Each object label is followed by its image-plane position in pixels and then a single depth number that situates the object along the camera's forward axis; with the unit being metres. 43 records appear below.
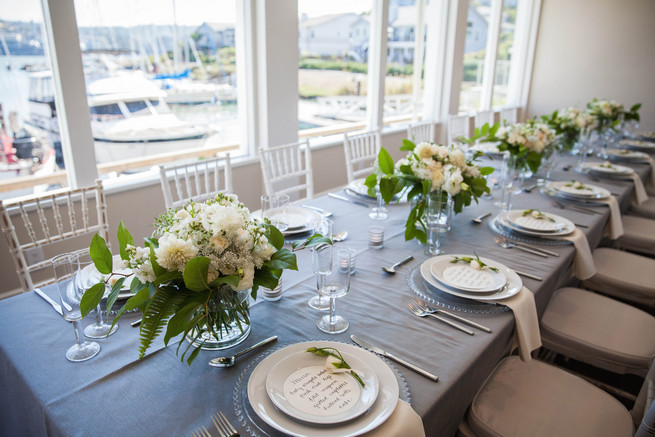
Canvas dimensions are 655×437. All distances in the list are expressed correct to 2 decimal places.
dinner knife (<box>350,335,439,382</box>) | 1.00
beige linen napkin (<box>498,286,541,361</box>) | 1.28
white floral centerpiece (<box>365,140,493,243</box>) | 1.64
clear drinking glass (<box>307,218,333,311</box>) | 1.13
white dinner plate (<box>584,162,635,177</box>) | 2.72
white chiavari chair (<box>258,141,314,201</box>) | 2.41
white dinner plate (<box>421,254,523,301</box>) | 1.31
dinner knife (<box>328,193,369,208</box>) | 2.13
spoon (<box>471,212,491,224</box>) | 1.96
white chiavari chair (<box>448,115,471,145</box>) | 3.82
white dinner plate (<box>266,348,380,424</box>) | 0.85
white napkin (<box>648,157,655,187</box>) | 3.19
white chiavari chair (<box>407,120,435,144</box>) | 3.38
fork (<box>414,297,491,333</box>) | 1.19
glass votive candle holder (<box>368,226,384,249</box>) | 1.66
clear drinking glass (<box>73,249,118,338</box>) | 1.04
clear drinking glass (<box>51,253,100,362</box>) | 1.03
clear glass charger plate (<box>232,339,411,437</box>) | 0.85
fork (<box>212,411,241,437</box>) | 0.84
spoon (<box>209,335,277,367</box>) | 1.02
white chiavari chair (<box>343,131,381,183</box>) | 2.80
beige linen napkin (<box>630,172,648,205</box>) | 2.73
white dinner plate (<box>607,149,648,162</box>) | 3.24
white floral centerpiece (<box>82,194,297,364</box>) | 0.93
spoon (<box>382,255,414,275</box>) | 1.48
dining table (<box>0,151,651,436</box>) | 0.89
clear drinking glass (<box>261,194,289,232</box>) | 1.66
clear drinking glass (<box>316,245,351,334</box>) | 1.13
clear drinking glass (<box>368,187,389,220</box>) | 1.96
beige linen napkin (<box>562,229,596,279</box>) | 1.74
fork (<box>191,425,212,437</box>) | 0.84
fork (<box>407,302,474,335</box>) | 1.18
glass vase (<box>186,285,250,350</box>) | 0.99
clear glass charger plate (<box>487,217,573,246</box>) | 1.73
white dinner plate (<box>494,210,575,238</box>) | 1.76
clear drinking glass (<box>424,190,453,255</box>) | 1.61
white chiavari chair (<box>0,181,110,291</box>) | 1.59
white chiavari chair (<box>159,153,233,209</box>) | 1.96
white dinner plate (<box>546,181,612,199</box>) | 2.24
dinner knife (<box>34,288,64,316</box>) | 1.25
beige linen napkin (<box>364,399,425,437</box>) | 0.84
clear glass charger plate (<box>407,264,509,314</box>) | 1.28
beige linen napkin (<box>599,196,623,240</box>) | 2.21
